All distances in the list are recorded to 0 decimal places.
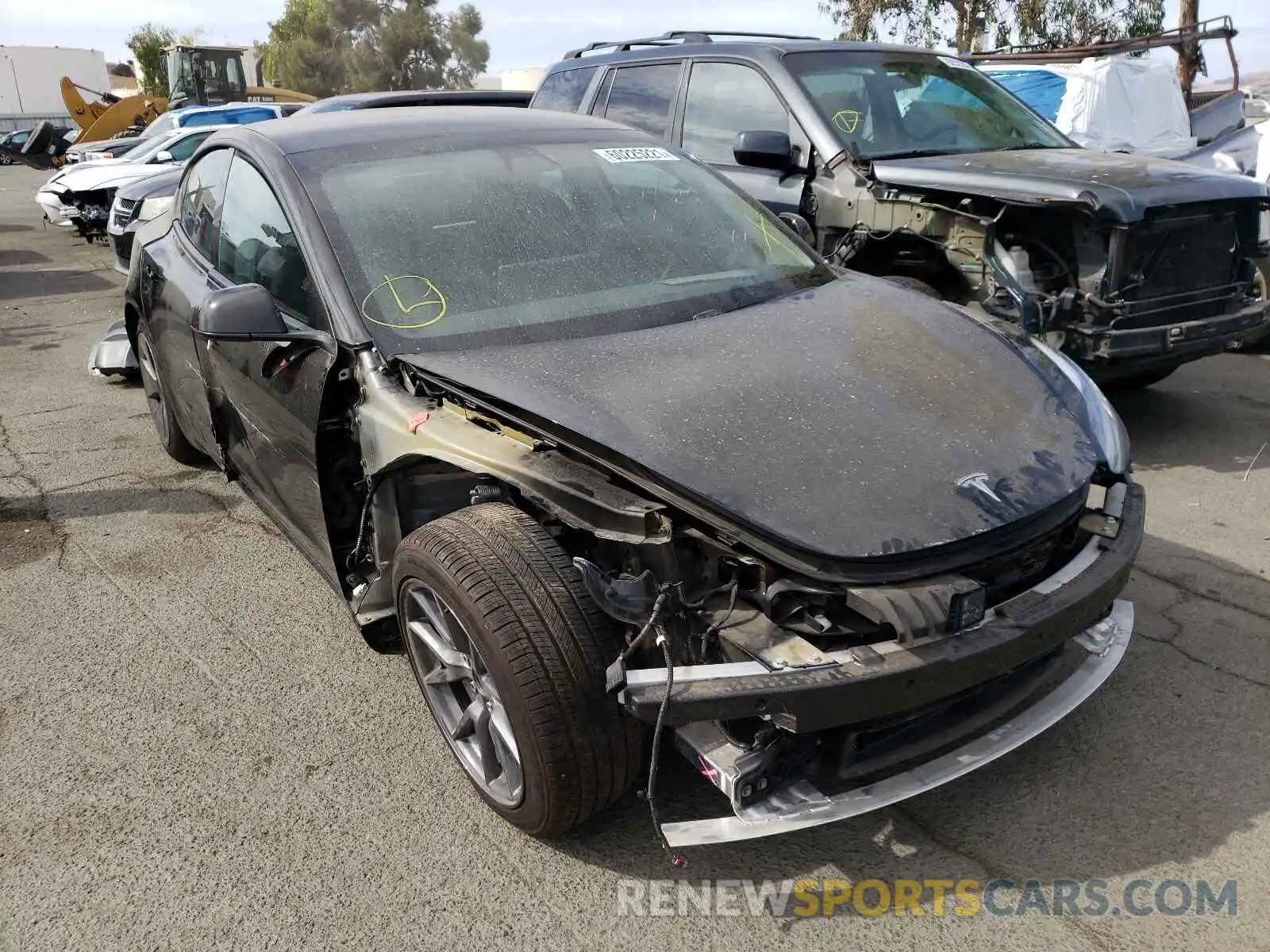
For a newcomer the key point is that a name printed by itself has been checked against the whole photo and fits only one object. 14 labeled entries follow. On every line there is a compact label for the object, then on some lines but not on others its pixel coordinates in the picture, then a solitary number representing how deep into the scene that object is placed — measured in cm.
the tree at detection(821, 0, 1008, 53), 2297
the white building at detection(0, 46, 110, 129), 7119
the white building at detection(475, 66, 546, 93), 6028
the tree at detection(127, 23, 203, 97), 6128
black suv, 480
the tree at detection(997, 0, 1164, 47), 2244
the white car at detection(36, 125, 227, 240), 1291
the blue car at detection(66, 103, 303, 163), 1484
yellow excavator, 2328
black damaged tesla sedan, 219
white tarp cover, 1302
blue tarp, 1353
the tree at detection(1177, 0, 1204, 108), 1459
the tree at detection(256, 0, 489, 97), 6231
